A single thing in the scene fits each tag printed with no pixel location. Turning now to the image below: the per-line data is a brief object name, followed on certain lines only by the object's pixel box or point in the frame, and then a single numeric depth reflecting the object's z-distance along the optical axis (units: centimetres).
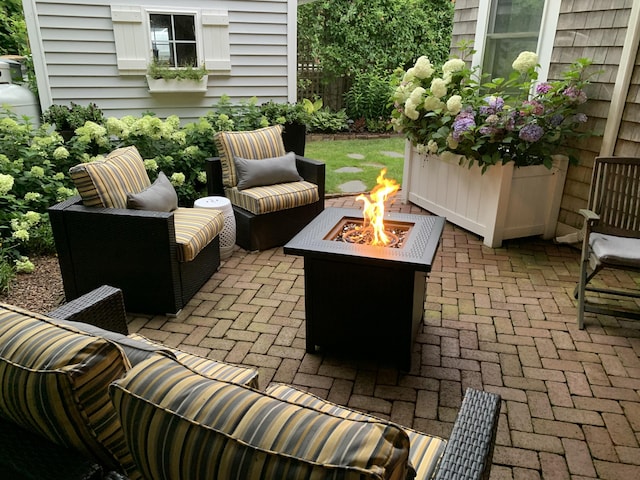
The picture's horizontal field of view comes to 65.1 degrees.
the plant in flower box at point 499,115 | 379
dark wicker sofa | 95
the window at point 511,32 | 417
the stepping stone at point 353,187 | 555
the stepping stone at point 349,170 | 630
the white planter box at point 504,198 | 398
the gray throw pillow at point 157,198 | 300
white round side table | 376
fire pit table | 233
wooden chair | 296
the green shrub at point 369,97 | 877
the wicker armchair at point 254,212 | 398
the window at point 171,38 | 523
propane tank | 520
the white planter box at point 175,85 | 544
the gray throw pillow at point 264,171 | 401
